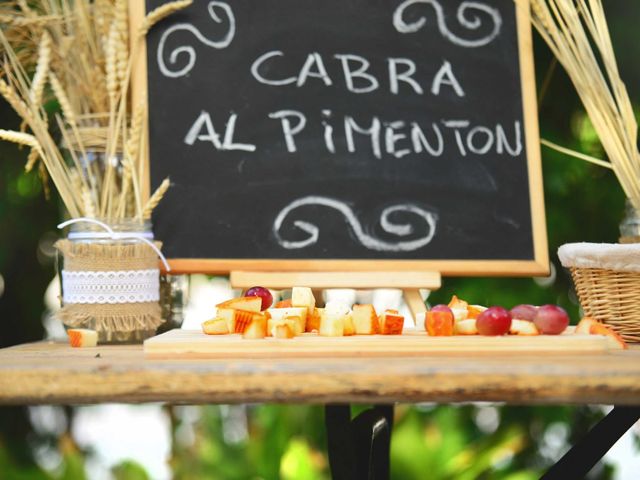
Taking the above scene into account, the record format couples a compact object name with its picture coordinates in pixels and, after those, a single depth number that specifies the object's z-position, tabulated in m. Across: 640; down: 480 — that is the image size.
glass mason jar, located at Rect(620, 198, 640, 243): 1.47
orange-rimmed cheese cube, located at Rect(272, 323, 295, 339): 1.21
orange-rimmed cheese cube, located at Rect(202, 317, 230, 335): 1.29
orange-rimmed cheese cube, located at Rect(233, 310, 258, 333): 1.30
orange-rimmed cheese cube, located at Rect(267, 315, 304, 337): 1.23
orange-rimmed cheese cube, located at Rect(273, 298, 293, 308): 1.39
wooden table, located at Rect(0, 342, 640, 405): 0.99
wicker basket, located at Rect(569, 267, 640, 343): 1.35
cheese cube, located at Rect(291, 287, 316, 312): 1.36
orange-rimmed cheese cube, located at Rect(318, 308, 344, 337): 1.26
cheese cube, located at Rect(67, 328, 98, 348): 1.31
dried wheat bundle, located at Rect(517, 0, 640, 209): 1.53
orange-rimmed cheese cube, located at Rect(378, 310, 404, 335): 1.27
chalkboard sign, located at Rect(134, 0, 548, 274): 1.58
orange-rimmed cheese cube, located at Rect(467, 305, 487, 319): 1.32
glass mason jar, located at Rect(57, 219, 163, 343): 1.34
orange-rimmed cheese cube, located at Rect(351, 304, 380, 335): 1.28
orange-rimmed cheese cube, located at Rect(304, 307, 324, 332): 1.34
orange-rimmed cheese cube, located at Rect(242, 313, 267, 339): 1.21
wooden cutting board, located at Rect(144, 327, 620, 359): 1.16
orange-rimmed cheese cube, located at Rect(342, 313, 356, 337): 1.27
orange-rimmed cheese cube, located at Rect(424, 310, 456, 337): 1.26
